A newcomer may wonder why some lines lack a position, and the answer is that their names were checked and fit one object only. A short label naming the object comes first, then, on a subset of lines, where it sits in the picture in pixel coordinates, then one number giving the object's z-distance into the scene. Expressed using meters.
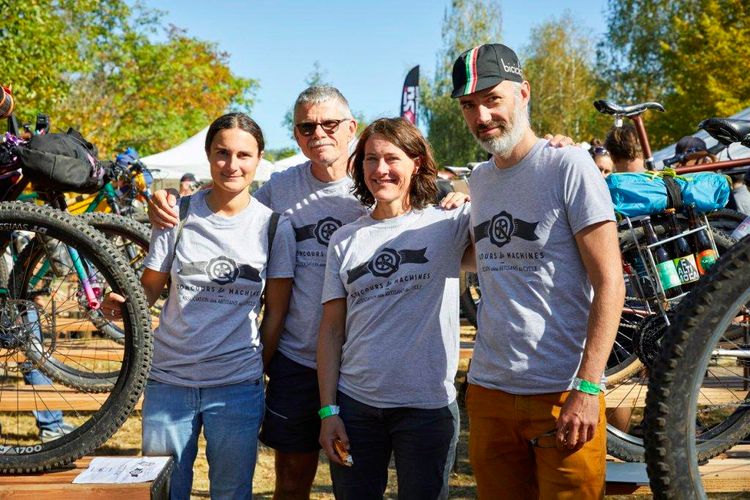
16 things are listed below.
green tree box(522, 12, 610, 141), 37.50
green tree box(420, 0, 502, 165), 38.12
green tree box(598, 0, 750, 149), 22.25
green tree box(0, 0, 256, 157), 12.62
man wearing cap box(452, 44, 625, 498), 2.11
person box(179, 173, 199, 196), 12.09
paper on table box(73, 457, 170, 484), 2.47
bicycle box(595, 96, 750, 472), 3.31
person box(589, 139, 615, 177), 6.27
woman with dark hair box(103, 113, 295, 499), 2.59
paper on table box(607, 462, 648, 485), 3.02
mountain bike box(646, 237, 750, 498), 2.06
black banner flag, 17.66
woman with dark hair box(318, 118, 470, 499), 2.44
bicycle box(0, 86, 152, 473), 2.79
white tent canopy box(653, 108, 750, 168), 9.65
